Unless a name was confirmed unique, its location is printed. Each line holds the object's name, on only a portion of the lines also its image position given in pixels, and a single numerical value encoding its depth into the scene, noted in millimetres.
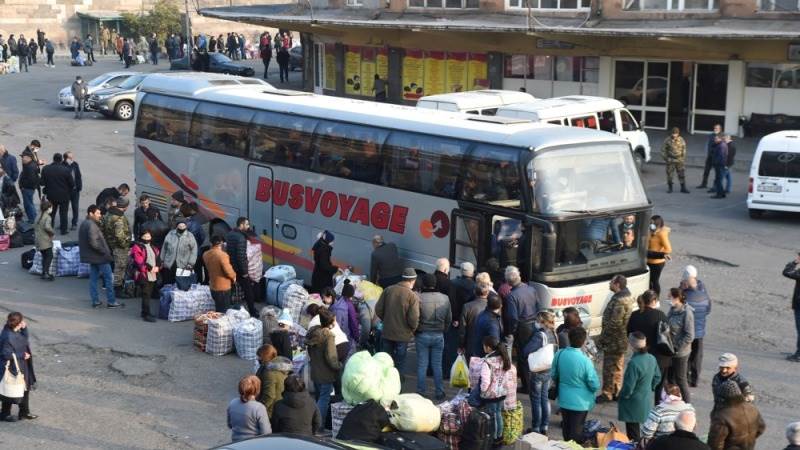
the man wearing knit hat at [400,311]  13482
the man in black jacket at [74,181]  22438
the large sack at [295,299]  16031
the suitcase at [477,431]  11516
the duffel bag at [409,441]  10641
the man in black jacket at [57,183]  22219
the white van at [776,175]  23234
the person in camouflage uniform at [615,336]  13297
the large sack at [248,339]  15391
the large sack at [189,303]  17219
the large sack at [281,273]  17625
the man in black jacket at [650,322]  12664
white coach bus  14539
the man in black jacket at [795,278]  14641
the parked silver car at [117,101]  39281
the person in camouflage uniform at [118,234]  18047
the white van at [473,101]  27125
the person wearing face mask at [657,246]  16438
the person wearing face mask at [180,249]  17297
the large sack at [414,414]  11242
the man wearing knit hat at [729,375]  10516
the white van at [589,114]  25609
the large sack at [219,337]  15562
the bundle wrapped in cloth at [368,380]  11641
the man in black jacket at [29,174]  22875
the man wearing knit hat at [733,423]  9906
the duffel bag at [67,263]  19969
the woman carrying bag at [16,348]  12719
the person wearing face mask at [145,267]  17188
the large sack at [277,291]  17156
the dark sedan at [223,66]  50094
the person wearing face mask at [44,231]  19141
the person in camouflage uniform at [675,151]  26000
